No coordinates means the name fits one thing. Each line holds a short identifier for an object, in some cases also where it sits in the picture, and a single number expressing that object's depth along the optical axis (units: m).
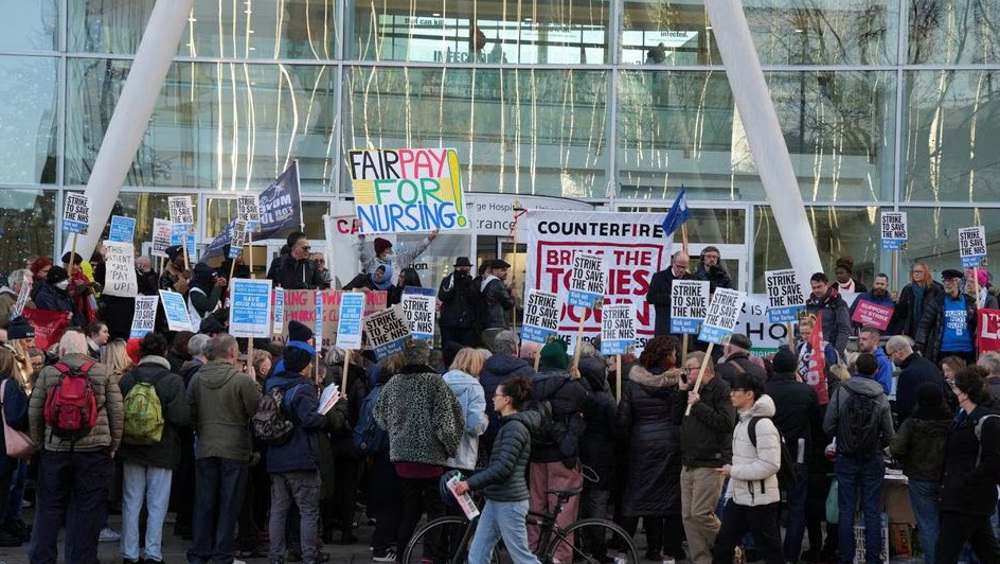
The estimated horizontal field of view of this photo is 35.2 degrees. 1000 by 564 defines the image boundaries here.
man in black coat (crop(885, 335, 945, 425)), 13.55
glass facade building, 24.72
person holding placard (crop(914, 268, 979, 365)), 18.25
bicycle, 11.61
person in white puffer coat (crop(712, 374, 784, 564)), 11.50
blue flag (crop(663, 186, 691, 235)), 16.70
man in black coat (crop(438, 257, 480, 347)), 18.05
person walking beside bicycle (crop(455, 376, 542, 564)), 11.03
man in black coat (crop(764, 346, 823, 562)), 13.05
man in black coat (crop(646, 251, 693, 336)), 16.78
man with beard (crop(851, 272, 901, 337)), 18.25
